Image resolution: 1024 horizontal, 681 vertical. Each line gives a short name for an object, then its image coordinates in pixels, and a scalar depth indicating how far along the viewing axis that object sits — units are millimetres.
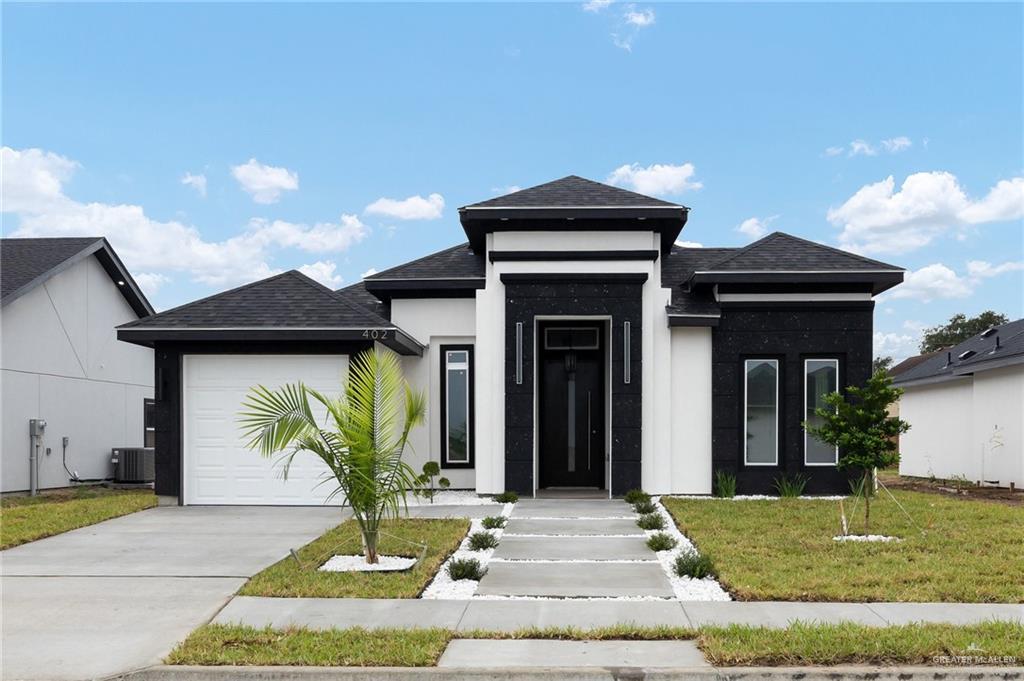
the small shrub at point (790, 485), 14867
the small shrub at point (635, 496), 14146
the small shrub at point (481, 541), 10242
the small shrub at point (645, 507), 12852
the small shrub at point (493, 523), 11609
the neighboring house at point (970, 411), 19344
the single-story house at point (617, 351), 14273
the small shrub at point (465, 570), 8469
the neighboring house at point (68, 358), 17688
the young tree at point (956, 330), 52562
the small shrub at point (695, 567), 8578
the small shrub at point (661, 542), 10125
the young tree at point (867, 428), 10719
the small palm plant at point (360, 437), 8789
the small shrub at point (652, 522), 11531
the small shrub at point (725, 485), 14781
